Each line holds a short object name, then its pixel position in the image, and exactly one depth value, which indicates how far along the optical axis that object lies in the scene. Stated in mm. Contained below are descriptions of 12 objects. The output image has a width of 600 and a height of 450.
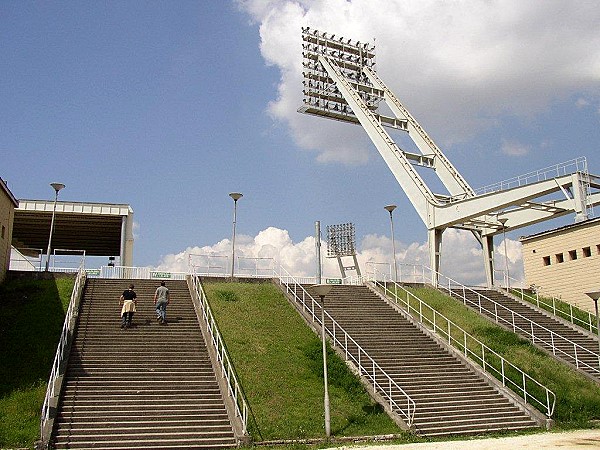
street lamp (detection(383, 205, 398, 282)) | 31891
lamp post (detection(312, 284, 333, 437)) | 14411
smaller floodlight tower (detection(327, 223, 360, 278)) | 52156
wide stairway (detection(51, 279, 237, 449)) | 13672
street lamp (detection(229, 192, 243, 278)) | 27286
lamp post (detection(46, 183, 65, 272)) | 26562
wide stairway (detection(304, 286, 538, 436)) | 16125
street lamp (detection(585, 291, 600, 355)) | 17781
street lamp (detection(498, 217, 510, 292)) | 32344
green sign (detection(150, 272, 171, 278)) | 27281
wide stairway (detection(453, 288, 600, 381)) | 22391
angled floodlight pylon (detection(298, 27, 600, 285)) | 28922
